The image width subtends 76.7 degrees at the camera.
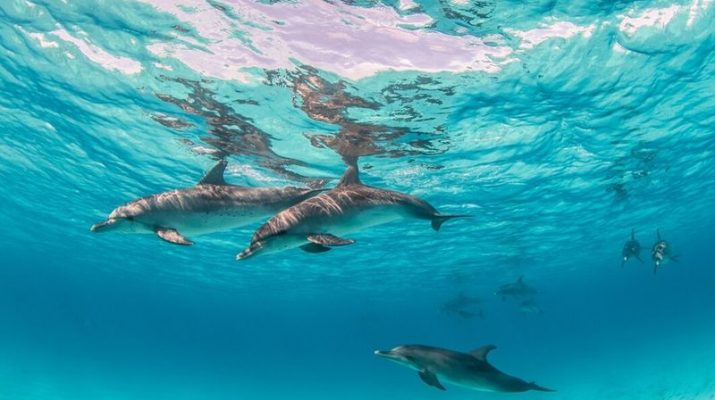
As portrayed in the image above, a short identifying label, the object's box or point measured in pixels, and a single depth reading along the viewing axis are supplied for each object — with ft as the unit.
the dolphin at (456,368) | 26.17
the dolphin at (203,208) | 26.53
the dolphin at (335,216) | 22.34
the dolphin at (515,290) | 94.32
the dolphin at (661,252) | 49.14
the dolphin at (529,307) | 88.58
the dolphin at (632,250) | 55.42
